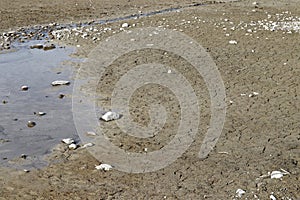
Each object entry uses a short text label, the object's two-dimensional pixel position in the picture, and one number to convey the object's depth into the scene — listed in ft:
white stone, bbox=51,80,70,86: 32.66
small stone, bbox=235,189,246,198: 17.45
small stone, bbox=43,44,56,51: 44.01
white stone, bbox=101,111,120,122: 25.98
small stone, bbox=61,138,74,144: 23.32
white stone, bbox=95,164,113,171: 20.36
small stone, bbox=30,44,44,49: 44.70
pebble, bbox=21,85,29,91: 31.80
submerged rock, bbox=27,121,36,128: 25.75
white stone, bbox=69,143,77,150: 22.68
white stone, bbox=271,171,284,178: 18.34
